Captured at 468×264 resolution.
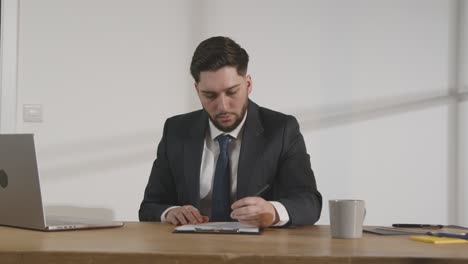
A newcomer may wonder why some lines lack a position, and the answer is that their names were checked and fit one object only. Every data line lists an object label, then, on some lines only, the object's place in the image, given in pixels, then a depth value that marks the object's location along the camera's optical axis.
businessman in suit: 1.96
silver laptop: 1.38
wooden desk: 1.03
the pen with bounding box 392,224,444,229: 1.64
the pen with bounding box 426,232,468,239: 1.33
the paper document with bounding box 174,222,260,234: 1.40
